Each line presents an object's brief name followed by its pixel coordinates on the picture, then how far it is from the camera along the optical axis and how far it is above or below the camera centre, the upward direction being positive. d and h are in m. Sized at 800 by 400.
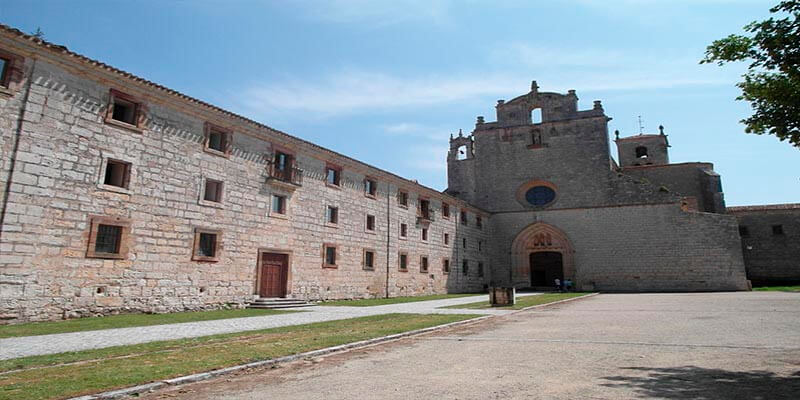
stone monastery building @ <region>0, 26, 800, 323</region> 12.29 +3.24
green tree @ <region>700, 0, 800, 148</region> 5.48 +2.70
